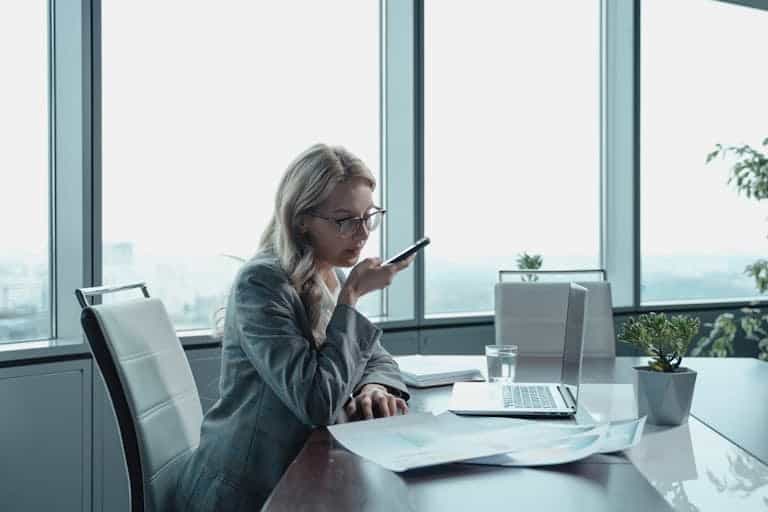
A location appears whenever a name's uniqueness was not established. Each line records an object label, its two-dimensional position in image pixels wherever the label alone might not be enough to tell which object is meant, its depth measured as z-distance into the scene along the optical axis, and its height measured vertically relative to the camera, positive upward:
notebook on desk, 1.89 -0.32
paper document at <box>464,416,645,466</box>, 1.16 -0.31
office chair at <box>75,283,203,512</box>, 1.39 -0.28
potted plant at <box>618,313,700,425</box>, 1.43 -0.23
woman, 1.45 -0.19
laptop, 1.47 -0.31
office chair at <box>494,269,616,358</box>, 2.55 -0.26
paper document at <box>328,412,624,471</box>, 1.16 -0.32
